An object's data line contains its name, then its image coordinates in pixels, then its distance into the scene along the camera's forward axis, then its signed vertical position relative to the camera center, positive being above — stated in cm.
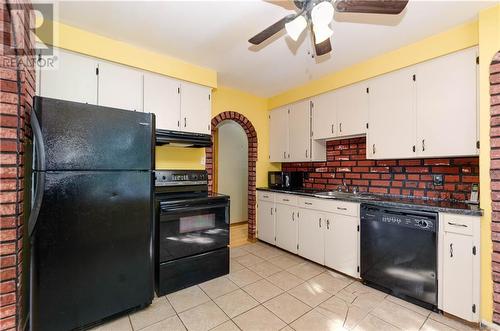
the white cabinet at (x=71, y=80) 197 +78
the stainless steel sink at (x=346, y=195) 262 -36
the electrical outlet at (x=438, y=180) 231 -14
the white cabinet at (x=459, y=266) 173 -79
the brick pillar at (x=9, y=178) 135 -8
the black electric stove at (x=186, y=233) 218 -70
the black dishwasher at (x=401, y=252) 193 -80
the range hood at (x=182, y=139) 243 +31
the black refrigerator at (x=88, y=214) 150 -36
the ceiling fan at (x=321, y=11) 126 +92
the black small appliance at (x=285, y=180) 367 -23
